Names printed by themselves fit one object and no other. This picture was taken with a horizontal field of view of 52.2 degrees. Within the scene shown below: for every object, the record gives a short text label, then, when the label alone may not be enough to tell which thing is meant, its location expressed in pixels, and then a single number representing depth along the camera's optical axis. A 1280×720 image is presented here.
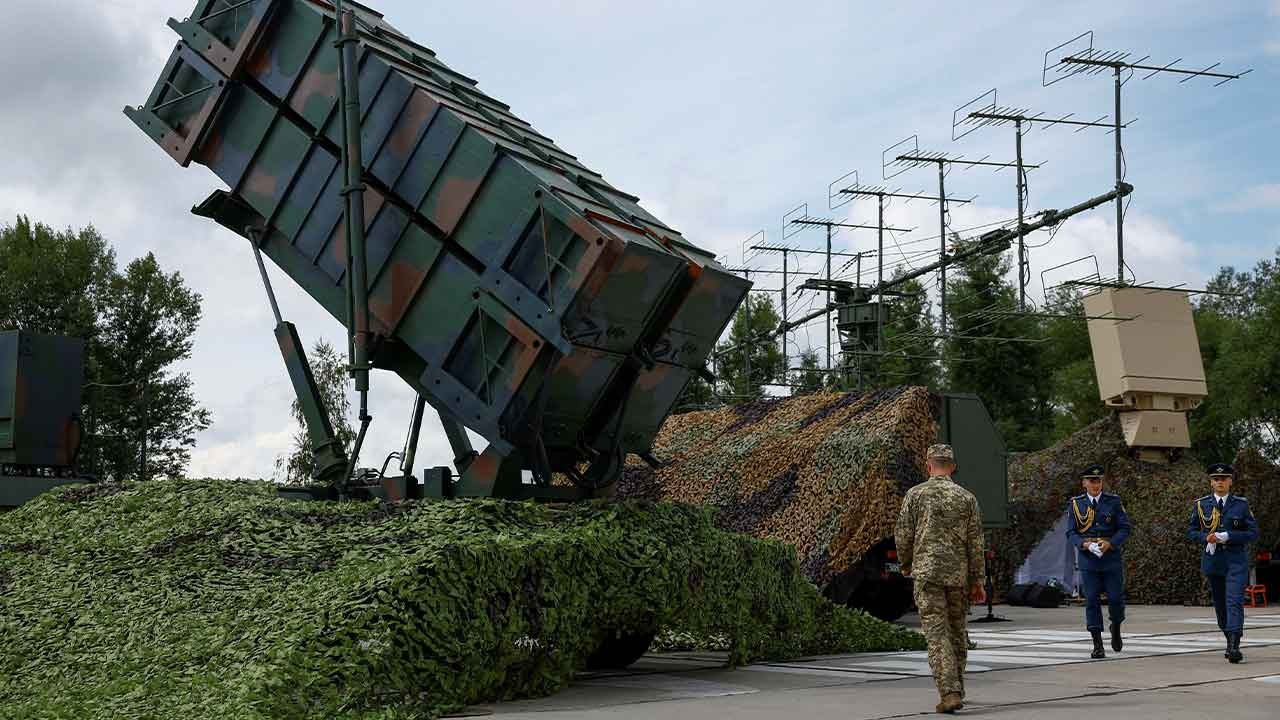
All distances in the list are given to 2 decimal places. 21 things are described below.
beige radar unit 23.00
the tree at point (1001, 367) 44.97
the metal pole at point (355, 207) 10.77
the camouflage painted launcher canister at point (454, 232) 10.24
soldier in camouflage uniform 8.71
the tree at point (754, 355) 46.65
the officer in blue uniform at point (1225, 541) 11.62
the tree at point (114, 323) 46.19
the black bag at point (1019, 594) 22.47
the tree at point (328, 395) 35.00
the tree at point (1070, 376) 50.91
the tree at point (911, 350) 41.55
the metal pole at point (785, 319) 39.28
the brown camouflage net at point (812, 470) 17.16
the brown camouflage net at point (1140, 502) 21.45
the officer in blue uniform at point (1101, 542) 12.77
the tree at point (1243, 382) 44.47
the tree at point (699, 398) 32.68
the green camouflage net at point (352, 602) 8.02
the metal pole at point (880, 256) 34.00
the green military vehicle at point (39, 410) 15.83
